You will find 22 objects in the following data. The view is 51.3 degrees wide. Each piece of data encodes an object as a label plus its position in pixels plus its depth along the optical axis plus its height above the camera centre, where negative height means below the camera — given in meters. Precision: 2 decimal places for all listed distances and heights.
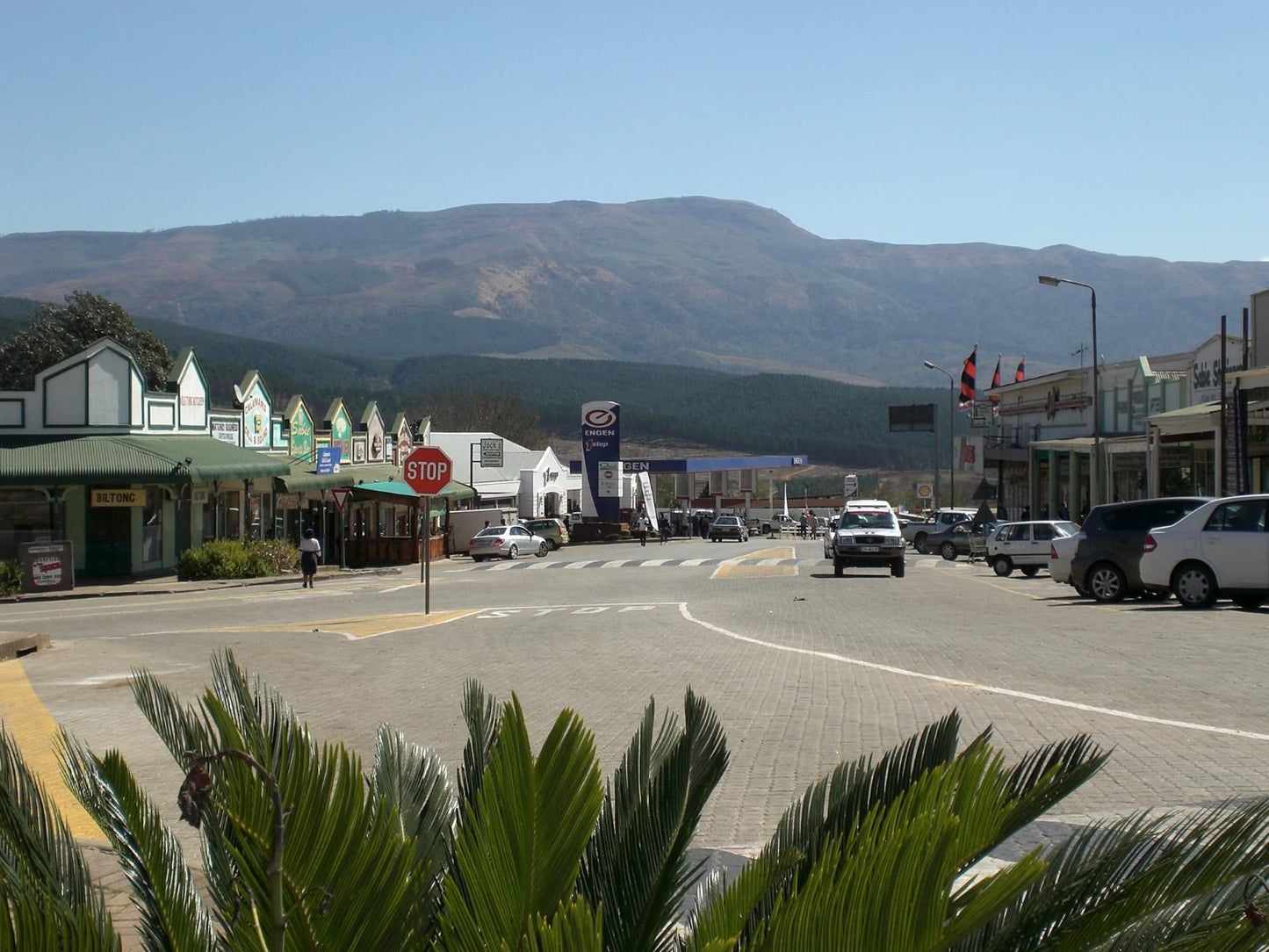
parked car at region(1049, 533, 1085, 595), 25.12 -1.70
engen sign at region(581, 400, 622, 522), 72.25 +0.76
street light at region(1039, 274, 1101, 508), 41.16 +0.15
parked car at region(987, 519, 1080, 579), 34.84 -2.05
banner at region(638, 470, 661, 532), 79.50 -1.67
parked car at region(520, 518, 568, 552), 62.12 -2.91
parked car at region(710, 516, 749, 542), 70.25 -3.21
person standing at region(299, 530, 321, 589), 34.62 -2.31
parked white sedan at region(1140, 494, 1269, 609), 19.83 -1.34
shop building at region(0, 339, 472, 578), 34.84 +0.10
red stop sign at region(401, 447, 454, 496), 24.83 -0.04
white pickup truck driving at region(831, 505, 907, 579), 33.62 -2.03
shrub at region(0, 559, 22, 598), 31.02 -2.59
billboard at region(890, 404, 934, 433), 94.44 +3.62
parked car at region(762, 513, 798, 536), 91.94 -3.96
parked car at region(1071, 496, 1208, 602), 22.36 -1.30
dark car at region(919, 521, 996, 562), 47.44 -2.63
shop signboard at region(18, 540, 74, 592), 31.62 -2.35
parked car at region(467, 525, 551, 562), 52.69 -3.00
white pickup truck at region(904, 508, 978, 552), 52.09 -2.27
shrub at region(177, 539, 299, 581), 36.75 -2.63
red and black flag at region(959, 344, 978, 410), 70.78 +4.37
